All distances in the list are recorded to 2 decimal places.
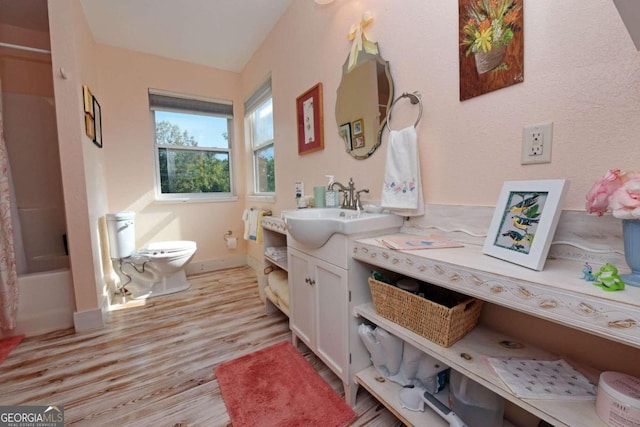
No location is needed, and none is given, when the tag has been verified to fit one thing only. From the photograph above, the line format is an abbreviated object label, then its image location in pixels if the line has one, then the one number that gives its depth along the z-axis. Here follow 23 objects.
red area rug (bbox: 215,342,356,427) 1.15
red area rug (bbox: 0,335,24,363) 1.64
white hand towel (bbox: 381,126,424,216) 1.21
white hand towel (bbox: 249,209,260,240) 2.74
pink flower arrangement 0.56
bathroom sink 1.15
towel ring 1.21
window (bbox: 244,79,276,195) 2.83
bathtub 1.88
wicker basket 0.88
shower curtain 1.73
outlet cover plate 0.83
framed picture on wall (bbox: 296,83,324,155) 1.88
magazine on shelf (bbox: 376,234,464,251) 0.98
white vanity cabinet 1.17
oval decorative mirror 1.38
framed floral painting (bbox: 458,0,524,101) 0.89
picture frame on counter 0.72
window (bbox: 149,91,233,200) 3.01
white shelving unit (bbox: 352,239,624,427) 0.52
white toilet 2.39
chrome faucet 1.52
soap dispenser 1.71
